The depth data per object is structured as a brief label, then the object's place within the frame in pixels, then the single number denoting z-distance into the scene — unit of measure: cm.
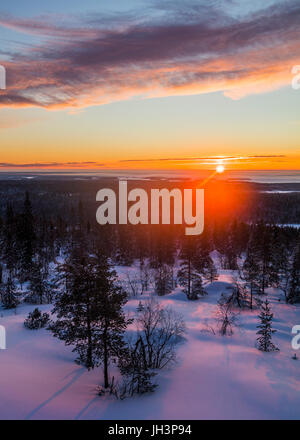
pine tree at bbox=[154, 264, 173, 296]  4106
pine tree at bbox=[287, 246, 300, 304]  3962
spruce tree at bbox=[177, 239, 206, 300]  3819
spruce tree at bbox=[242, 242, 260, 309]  3585
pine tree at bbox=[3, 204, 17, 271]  4897
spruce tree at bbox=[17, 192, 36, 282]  4559
